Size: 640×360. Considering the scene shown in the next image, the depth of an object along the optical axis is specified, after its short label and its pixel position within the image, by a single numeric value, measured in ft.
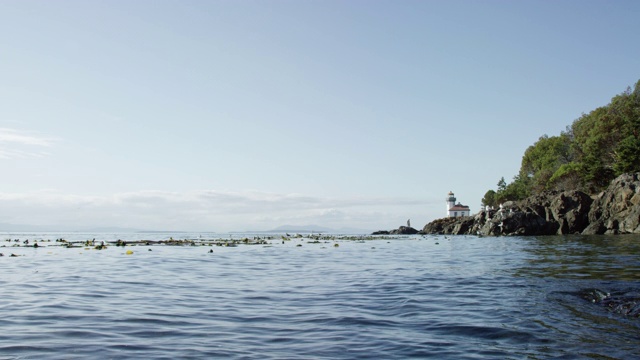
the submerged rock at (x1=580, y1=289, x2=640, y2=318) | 43.11
